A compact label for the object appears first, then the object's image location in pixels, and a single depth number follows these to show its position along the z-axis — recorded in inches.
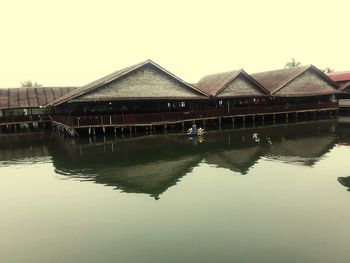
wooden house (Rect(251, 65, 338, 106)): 1453.0
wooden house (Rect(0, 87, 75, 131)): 1471.9
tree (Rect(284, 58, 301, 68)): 2659.9
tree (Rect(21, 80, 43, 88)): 2800.4
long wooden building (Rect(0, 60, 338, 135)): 1113.4
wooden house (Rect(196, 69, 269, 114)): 1333.7
